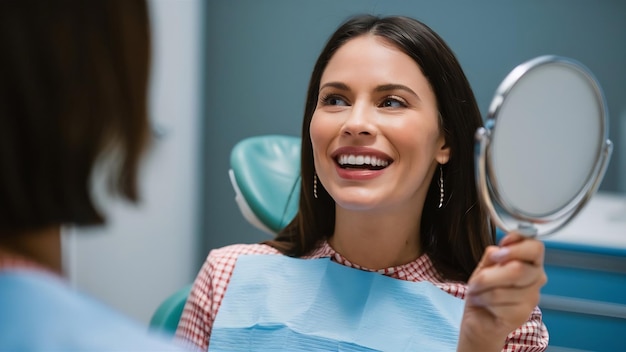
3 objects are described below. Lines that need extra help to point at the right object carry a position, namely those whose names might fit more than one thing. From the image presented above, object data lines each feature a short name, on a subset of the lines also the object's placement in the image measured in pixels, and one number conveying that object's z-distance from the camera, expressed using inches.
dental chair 65.2
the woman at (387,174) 47.0
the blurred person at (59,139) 19.9
